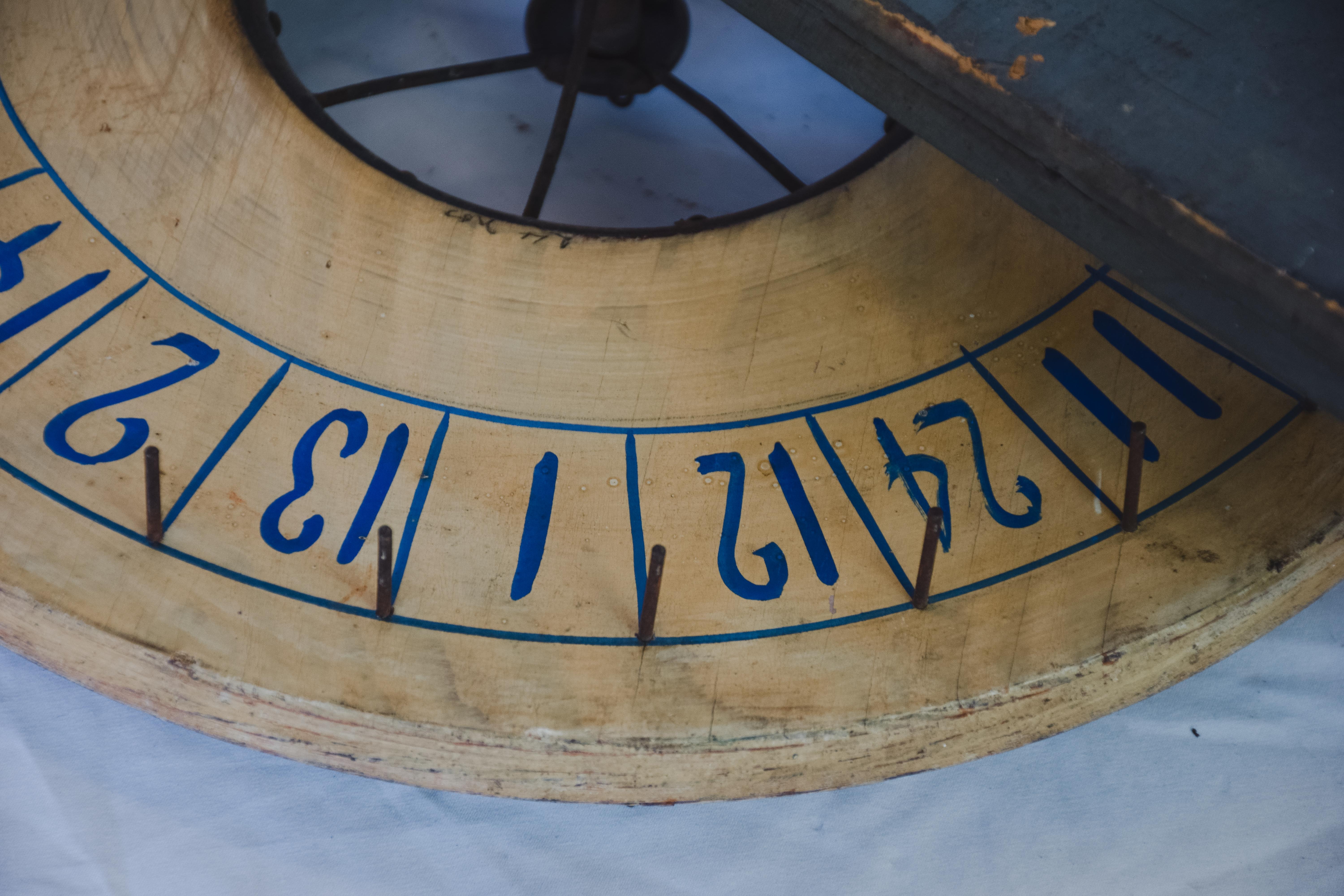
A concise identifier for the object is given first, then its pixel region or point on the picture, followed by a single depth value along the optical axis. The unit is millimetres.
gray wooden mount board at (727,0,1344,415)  510
